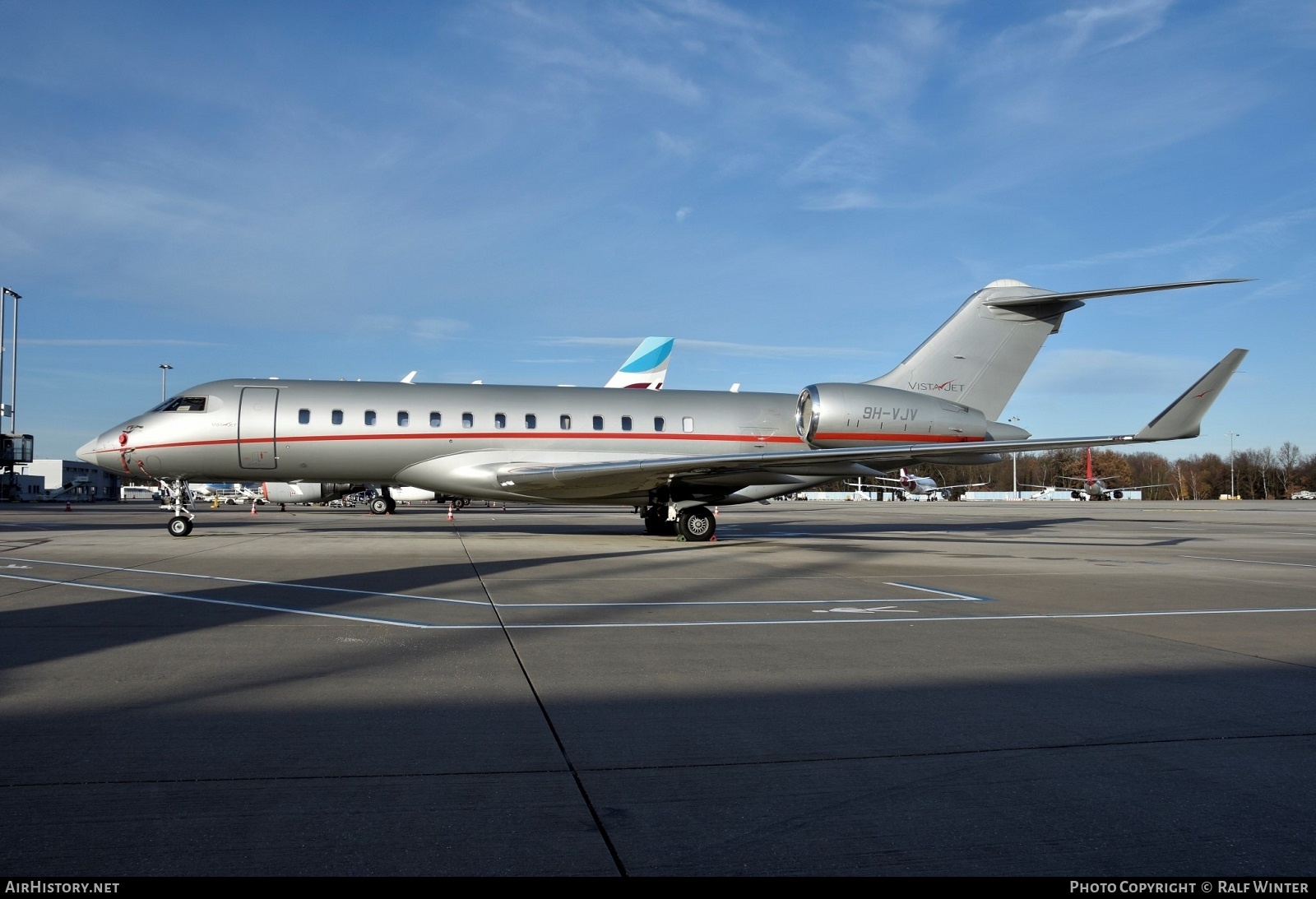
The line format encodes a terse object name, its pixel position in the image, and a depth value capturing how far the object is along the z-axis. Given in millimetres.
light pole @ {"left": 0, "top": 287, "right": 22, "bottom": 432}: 61344
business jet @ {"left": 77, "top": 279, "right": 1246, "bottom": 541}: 19031
